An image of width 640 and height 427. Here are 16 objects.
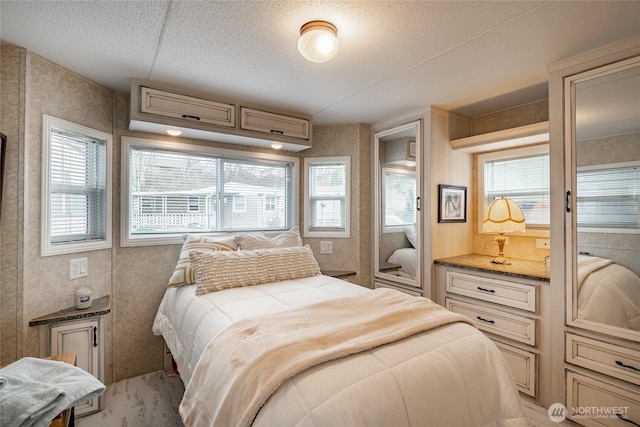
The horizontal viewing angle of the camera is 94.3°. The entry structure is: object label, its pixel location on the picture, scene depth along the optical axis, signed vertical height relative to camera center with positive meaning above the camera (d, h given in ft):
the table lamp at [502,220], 8.84 -0.10
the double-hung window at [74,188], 6.73 +0.68
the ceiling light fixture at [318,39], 5.26 +3.16
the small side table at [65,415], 4.32 -3.02
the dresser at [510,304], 7.31 -2.42
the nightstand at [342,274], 10.78 -2.11
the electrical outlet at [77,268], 7.24 -1.32
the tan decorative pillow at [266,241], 9.01 -0.80
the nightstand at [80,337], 6.52 -2.78
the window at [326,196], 11.62 +0.78
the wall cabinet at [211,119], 7.73 +2.87
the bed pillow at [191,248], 7.79 -0.95
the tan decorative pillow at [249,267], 7.16 -1.35
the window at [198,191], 8.84 +0.84
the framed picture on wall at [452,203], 9.80 +0.46
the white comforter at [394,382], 3.35 -2.14
